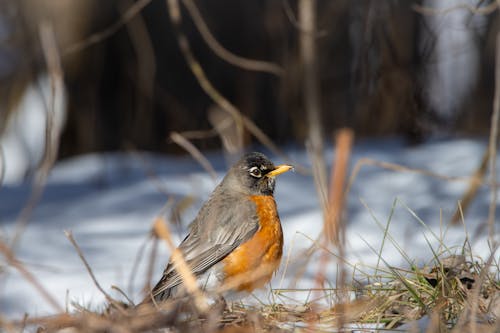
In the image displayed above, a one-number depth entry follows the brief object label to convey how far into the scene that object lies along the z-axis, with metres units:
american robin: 6.38
